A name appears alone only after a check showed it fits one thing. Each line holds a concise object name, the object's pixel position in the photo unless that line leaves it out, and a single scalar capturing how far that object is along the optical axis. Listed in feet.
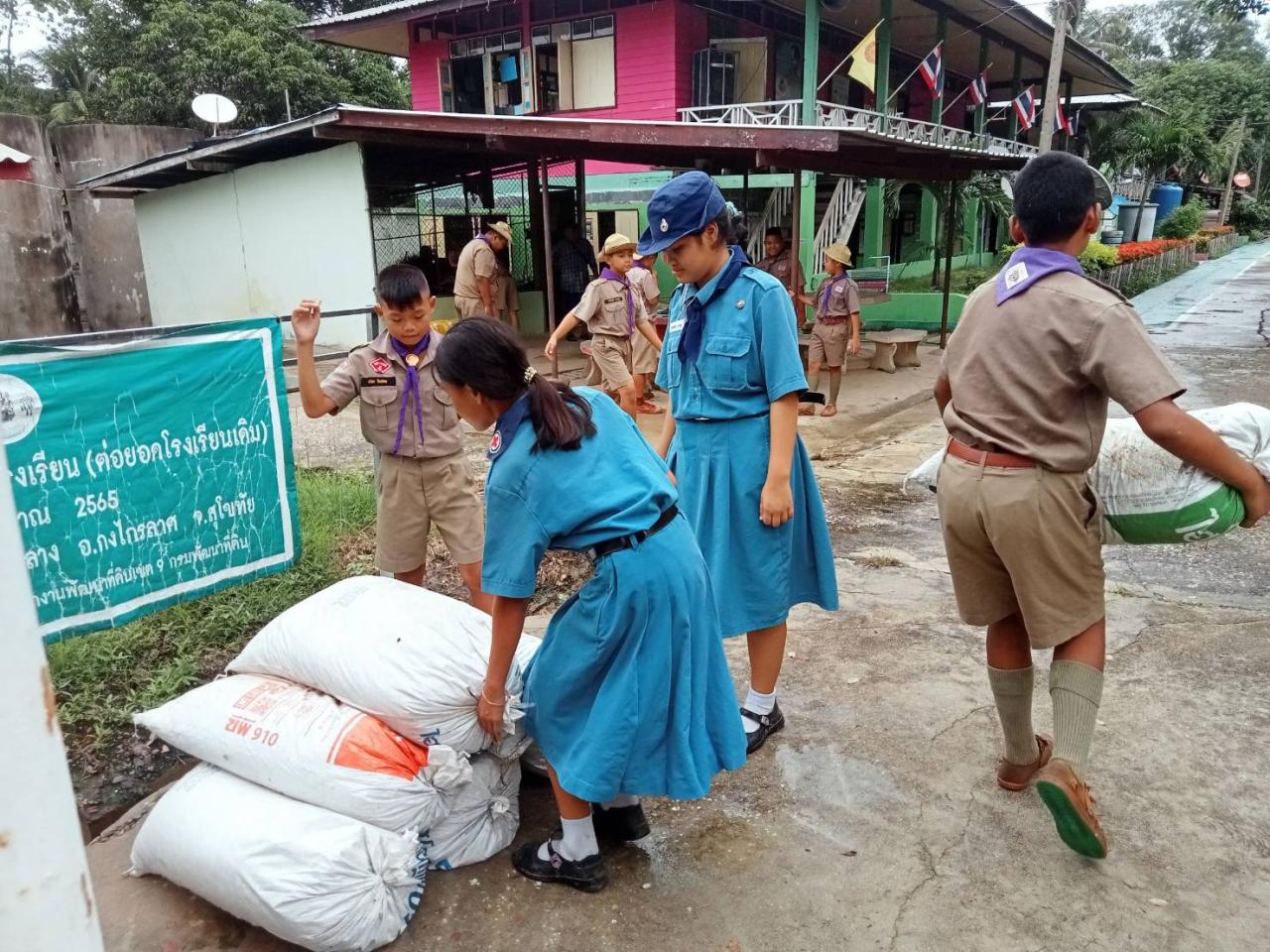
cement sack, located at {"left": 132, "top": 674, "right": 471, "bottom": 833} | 6.75
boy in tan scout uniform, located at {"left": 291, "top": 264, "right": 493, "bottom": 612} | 9.93
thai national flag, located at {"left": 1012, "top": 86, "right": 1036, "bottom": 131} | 56.49
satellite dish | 38.19
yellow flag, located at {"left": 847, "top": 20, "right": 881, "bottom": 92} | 38.14
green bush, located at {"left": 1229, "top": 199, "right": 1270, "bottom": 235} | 132.36
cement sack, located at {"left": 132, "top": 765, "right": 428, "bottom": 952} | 6.27
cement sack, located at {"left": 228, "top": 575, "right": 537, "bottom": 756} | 7.04
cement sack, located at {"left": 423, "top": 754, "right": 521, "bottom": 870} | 7.32
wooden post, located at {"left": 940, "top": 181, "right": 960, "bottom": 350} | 38.68
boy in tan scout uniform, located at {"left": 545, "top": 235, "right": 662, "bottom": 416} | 23.57
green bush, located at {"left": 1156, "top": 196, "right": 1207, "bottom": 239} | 98.53
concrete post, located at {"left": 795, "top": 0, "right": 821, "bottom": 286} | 46.16
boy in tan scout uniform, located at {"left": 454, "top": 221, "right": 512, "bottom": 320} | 31.04
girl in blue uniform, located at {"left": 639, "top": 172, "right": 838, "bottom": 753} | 8.16
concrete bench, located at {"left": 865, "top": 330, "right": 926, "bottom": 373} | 35.40
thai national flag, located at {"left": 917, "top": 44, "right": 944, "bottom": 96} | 44.24
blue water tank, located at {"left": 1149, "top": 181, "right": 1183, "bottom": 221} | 113.19
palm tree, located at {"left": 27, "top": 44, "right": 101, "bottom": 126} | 73.20
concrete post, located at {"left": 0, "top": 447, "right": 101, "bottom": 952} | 2.55
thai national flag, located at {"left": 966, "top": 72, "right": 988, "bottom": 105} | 55.11
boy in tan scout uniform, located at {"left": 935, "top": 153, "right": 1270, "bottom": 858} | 6.51
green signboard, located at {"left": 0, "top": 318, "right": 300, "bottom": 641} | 9.05
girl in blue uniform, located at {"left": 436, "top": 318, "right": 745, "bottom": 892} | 6.28
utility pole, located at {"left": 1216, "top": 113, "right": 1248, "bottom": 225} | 114.38
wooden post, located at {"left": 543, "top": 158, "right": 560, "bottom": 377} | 31.60
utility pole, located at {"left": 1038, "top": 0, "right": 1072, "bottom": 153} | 43.93
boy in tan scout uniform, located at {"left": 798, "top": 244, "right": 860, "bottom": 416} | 26.84
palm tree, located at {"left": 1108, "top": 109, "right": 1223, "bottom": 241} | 77.51
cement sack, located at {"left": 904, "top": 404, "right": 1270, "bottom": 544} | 6.89
